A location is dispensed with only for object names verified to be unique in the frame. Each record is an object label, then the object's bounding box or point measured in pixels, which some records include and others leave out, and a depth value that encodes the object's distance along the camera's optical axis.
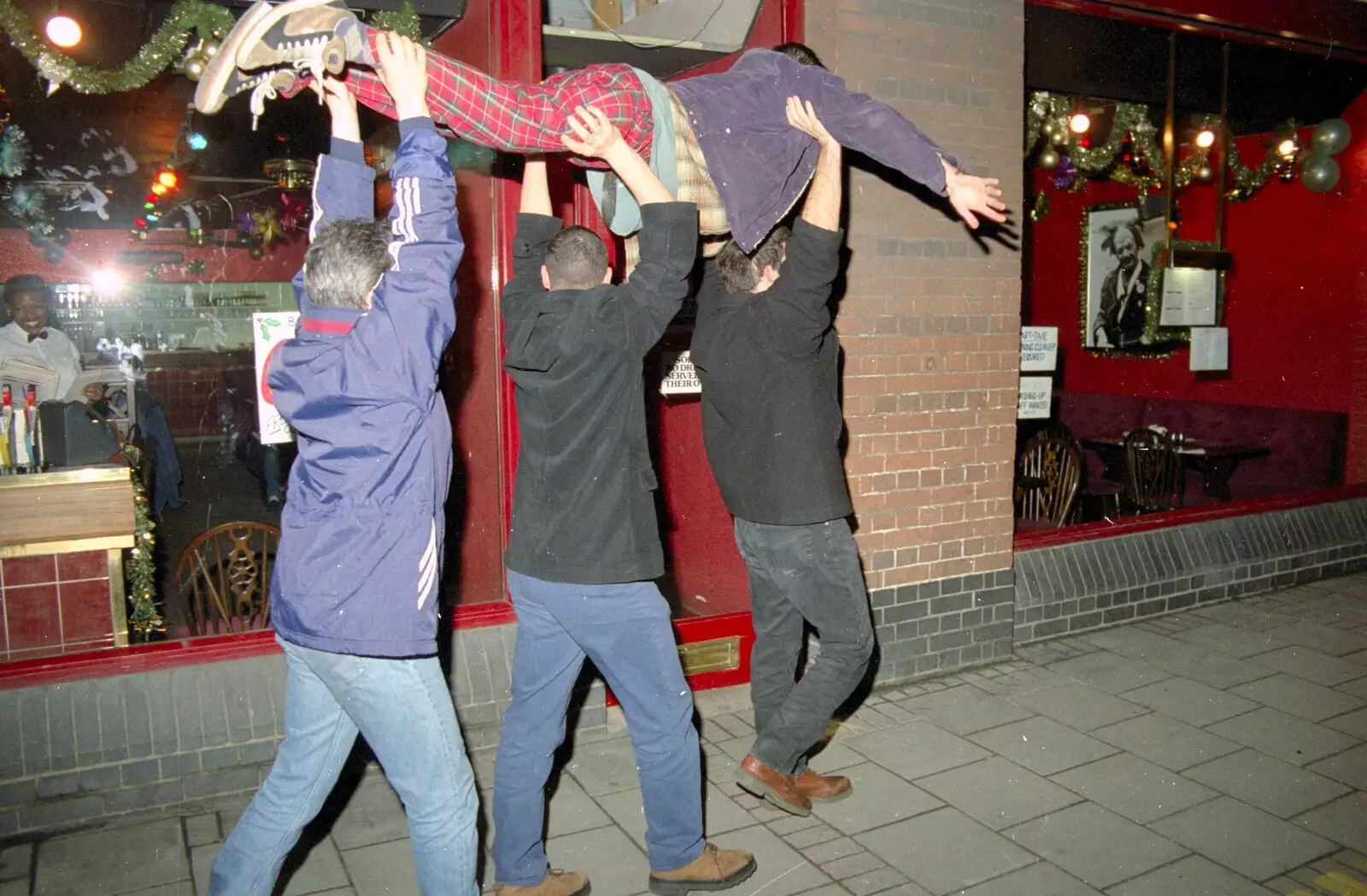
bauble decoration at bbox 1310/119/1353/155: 7.95
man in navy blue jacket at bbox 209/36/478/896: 2.36
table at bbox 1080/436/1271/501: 8.23
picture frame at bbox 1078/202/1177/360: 10.87
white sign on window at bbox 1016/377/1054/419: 6.07
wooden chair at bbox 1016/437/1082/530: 6.58
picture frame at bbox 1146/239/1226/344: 7.26
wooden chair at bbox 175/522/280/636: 4.01
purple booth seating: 8.72
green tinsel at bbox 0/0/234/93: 3.69
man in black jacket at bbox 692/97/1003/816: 3.44
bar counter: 3.73
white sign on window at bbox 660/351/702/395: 5.08
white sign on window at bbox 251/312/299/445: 4.15
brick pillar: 4.73
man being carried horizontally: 2.38
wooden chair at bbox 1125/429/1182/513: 7.55
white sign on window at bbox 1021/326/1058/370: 6.06
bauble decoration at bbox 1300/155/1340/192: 8.25
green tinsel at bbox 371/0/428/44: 3.95
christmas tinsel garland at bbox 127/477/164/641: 3.99
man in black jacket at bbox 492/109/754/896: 2.86
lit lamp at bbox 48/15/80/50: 3.73
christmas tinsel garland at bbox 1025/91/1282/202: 7.29
